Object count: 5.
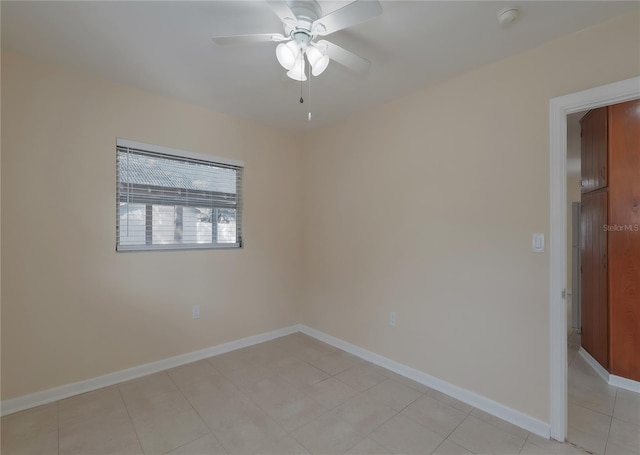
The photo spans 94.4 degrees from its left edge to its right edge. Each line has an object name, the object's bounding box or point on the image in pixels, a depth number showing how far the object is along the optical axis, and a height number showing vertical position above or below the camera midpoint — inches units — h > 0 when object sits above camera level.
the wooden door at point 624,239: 96.8 -3.0
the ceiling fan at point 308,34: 53.6 +39.6
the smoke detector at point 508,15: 64.1 +47.1
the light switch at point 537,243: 76.2 -3.4
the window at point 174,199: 103.3 +11.6
